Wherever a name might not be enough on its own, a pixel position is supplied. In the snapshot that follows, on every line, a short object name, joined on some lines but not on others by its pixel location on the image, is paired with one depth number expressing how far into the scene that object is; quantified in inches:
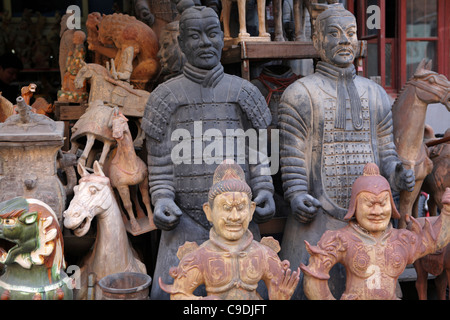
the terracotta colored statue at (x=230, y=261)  125.0
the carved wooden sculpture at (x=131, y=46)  196.5
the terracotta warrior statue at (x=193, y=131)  150.5
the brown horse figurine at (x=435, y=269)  149.7
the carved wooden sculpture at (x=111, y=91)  187.9
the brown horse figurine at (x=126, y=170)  162.7
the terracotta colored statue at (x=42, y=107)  219.1
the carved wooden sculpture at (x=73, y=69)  202.1
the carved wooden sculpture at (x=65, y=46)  214.8
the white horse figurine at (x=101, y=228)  148.1
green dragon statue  128.4
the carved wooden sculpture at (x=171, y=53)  183.5
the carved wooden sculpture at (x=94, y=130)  170.2
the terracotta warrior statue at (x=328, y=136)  153.6
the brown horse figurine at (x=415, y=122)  169.8
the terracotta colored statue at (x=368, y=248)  131.9
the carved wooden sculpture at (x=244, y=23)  175.8
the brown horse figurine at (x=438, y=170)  180.2
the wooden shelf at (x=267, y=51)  171.9
